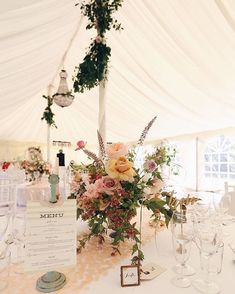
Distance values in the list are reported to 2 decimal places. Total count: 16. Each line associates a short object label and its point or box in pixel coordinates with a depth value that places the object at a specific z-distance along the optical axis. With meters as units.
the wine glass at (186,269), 0.89
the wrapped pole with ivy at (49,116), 4.72
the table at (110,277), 0.79
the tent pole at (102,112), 1.94
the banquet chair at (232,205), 2.36
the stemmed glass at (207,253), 0.79
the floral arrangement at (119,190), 0.96
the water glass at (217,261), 0.83
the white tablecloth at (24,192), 2.15
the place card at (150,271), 0.87
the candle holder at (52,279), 0.78
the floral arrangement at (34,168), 3.57
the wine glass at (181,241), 0.85
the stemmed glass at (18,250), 0.92
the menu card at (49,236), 0.73
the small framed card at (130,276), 0.81
